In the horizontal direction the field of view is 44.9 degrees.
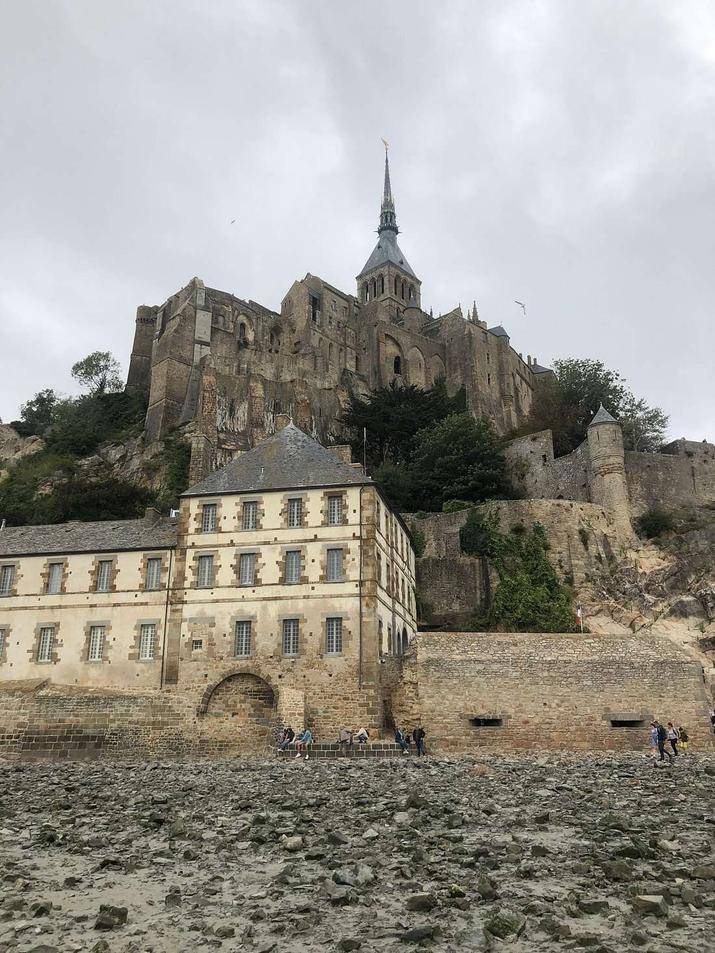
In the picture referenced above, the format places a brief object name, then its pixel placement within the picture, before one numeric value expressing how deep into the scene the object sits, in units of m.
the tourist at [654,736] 23.23
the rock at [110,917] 10.31
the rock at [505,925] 9.49
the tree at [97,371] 80.12
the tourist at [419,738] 24.97
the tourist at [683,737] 25.76
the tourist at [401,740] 25.02
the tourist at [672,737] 23.87
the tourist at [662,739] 22.02
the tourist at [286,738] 25.60
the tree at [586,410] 55.81
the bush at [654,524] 41.62
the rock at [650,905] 9.80
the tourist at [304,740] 24.83
